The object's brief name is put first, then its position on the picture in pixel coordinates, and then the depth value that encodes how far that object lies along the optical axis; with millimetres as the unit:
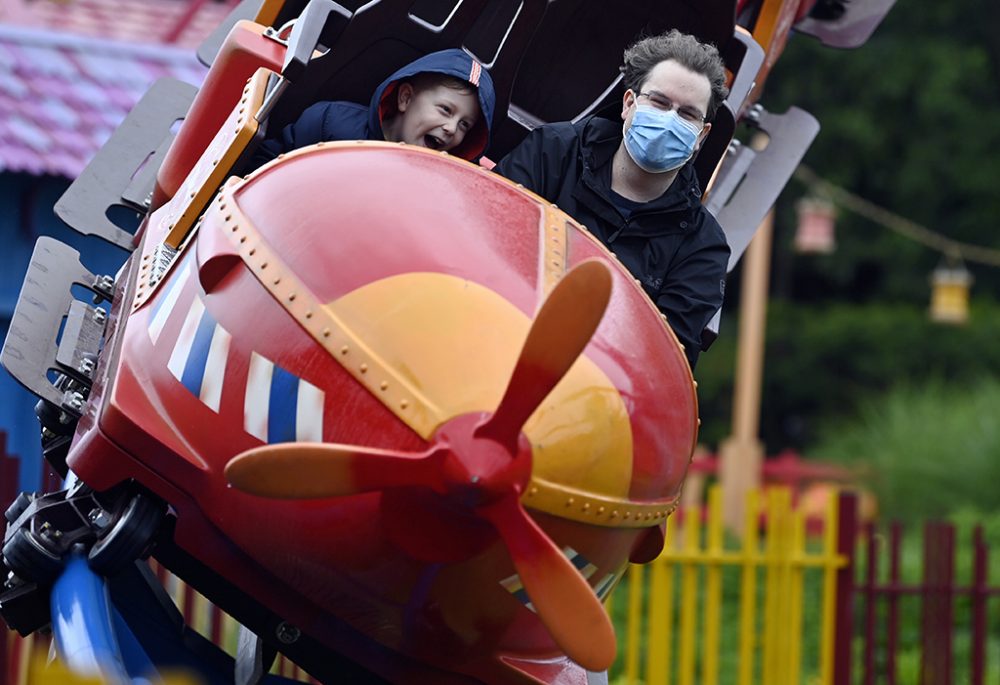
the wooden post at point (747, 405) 31609
